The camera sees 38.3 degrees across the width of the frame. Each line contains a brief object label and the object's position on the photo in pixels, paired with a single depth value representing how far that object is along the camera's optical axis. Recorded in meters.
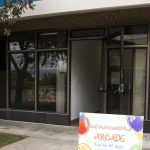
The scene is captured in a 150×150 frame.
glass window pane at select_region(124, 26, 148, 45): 5.89
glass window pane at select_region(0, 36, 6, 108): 7.52
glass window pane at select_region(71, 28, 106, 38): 6.37
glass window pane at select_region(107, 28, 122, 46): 5.98
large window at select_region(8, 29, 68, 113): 6.77
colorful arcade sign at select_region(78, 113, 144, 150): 3.39
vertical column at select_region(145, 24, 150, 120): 5.84
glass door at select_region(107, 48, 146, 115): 5.97
